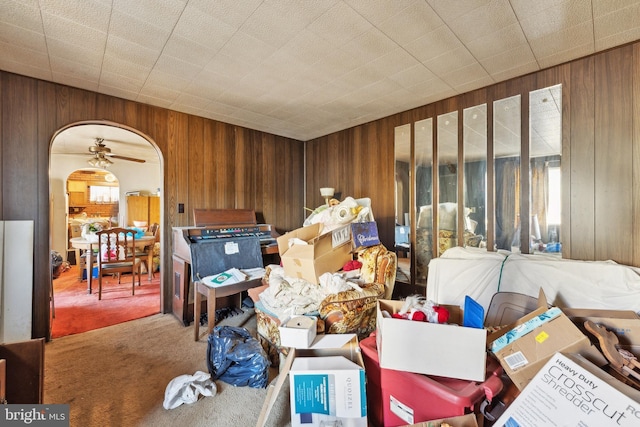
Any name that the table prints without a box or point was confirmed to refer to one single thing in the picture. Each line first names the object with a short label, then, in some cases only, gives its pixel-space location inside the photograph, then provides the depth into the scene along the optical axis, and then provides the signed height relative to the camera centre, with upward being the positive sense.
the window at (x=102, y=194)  7.60 +0.64
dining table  3.89 -0.47
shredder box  0.84 -0.62
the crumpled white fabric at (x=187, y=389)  1.63 -1.10
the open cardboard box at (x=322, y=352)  1.39 -0.77
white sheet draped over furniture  1.65 -0.47
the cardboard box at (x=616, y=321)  1.27 -0.55
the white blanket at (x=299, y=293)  1.87 -0.59
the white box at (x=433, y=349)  1.12 -0.58
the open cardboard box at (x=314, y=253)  2.09 -0.31
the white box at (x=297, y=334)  1.49 -0.67
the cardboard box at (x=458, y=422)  0.97 -0.76
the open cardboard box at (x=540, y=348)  1.11 -0.58
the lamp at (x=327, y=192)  3.81 +0.33
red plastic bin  1.06 -0.77
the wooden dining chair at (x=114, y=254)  3.66 -0.54
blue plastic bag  1.80 -1.01
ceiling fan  4.48 +1.11
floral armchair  1.75 -0.63
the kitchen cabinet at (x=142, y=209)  6.45 +0.17
